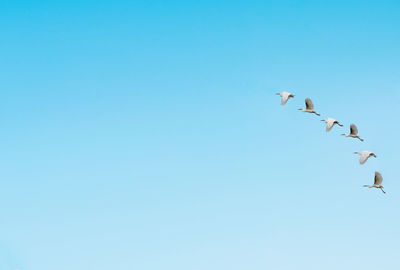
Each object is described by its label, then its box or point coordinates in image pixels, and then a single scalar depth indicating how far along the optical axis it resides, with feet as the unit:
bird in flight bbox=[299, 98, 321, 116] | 243.40
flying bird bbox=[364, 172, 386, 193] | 205.81
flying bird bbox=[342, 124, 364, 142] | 229.66
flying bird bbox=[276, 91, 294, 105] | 236.06
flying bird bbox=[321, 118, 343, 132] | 223.77
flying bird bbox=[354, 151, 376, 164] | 199.42
